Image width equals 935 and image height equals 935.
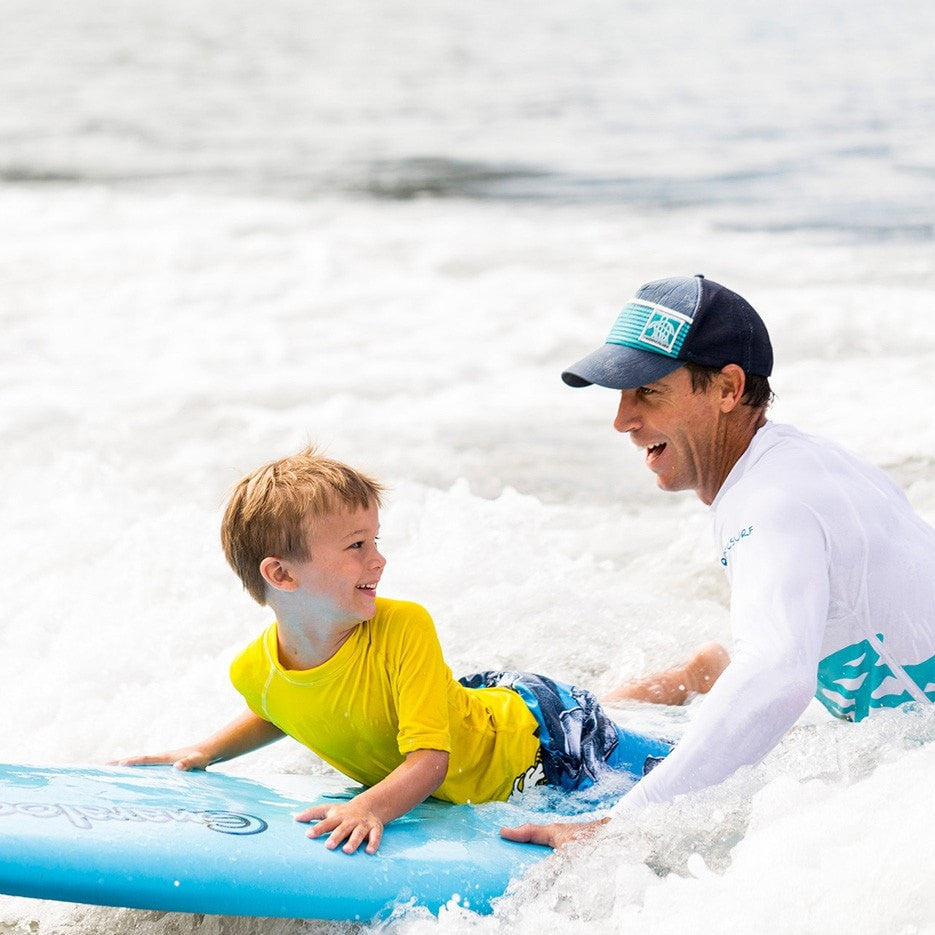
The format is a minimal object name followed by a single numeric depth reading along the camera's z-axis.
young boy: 5.41
